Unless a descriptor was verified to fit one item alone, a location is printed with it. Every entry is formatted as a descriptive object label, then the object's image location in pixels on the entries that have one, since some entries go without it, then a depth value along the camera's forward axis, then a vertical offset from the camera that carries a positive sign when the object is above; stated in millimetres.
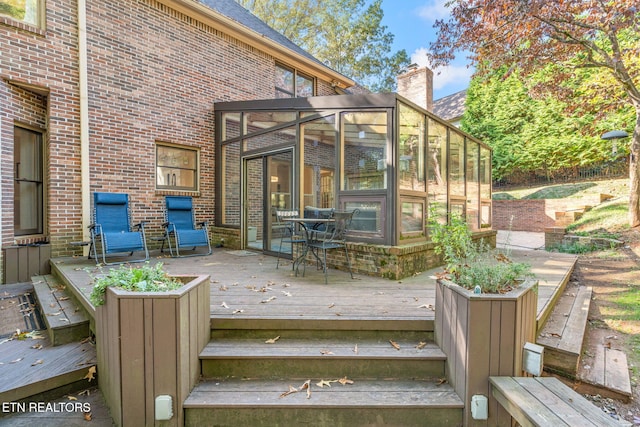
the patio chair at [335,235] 3905 -360
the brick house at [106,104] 4605 +1798
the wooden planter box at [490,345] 1899 -843
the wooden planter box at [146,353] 1848 -869
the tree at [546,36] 5746 +3658
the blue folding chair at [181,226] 5522 -348
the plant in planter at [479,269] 2064 -429
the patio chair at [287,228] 4800 -344
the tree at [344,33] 14156 +8736
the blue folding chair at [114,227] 4664 -306
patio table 3847 -281
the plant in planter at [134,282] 1974 -494
